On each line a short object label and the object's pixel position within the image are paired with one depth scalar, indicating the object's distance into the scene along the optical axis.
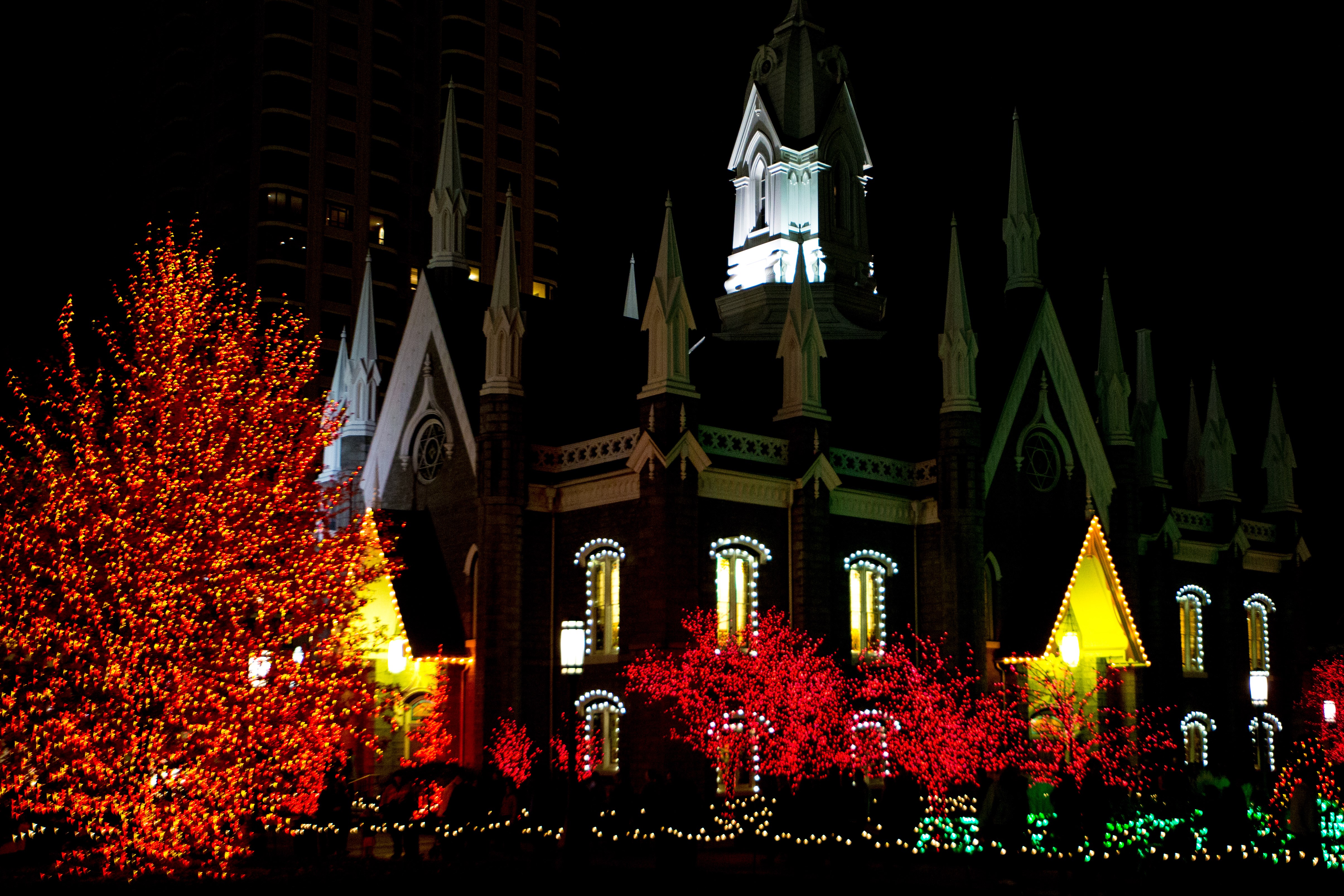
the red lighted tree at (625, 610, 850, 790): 36.88
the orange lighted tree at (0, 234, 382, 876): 22.81
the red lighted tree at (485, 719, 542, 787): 38.38
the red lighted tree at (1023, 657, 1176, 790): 35.03
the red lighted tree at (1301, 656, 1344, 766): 53.59
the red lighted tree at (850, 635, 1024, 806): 35.34
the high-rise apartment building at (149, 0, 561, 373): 97.12
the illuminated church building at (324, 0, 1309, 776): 39.50
